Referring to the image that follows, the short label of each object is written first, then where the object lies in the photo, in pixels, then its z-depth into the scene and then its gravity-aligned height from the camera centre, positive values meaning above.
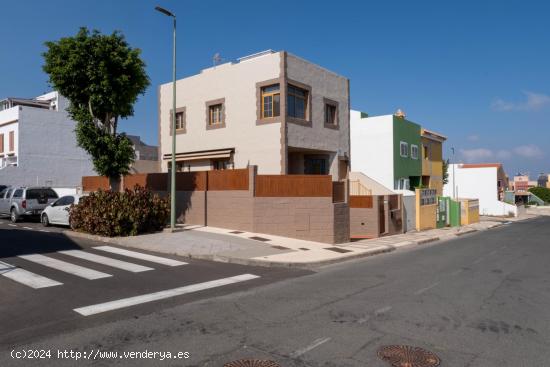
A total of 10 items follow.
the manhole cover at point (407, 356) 4.69 -1.89
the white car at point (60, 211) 18.41 -0.80
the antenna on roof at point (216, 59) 24.55 +7.80
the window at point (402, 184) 31.89 +0.72
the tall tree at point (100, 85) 15.83 +4.16
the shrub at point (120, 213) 15.23 -0.75
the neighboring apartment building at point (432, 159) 37.44 +3.16
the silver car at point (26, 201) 21.47 -0.43
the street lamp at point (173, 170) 15.90 +0.88
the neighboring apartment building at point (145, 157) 28.64 +4.48
